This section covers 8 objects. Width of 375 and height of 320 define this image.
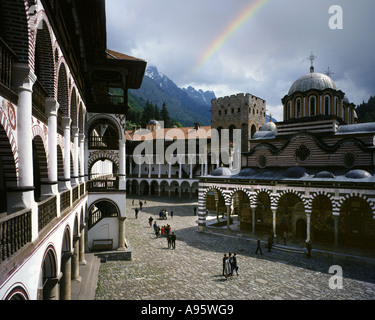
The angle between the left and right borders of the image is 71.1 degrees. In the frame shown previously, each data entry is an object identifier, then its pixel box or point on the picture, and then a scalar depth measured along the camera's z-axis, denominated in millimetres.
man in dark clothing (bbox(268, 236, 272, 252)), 18016
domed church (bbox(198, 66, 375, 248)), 18339
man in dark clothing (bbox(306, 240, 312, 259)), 16516
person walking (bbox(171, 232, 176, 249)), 18070
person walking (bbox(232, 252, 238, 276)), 13359
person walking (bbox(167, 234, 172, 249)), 18188
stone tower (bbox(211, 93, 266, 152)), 47344
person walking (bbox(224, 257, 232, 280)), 13125
